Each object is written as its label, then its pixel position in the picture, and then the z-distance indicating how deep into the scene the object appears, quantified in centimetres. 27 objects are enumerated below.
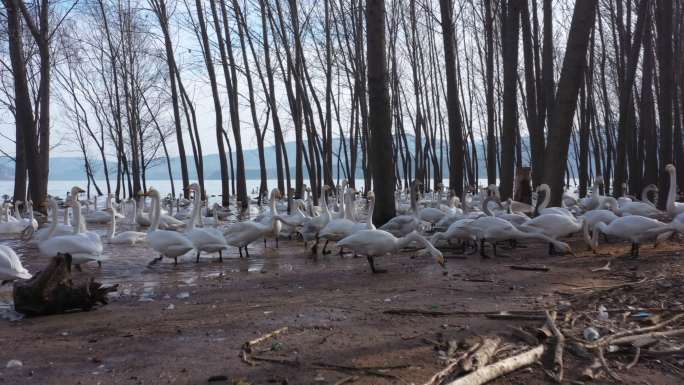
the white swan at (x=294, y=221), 1310
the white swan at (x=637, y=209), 1274
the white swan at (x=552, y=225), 908
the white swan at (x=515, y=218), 1009
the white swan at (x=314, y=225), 1202
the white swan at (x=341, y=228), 1017
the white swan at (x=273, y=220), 1169
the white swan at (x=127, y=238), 1259
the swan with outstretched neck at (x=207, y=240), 959
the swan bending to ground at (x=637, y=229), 844
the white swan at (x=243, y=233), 1041
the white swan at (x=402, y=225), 1099
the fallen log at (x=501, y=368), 342
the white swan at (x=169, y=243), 909
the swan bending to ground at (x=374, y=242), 802
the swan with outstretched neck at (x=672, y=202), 1255
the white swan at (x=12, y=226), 1578
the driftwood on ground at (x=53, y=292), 555
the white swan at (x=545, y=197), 1109
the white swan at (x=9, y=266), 596
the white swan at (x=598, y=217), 999
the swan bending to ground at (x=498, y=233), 878
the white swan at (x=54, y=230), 1027
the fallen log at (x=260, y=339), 423
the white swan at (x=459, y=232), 935
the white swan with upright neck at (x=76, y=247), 797
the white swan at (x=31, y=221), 1516
